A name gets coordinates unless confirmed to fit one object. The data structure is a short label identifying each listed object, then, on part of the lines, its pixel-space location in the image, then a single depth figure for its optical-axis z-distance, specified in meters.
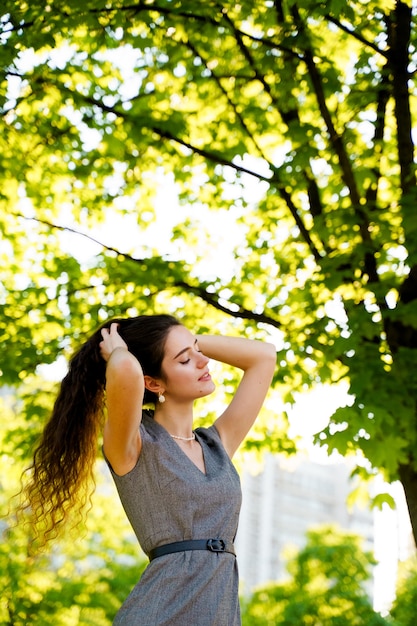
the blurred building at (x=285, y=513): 67.62
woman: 2.56
